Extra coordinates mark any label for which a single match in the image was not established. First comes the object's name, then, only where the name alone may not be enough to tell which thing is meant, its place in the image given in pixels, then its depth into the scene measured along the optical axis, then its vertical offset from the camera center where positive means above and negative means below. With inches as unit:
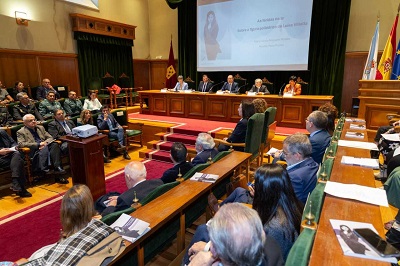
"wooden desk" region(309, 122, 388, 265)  44.4 -28.3
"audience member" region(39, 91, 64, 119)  226.4 -21.9
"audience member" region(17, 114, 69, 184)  157.8 -39.5
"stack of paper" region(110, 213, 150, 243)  57.5 -32.7
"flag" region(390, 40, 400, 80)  225.3 +15.8
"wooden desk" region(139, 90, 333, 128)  235.5 -22.2
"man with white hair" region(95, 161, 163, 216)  78.3 -33.5
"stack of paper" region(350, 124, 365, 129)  151.7 -23.8
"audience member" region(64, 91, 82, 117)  244.5 -22.5
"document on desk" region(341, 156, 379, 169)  88.3 -26.5
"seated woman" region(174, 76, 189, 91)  312.8 -4.1
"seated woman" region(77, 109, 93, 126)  193.9 -26.5
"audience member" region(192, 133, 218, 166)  123.5 -31.0
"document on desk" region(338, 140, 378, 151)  110.8 -25.7
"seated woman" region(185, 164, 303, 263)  54.1 -25.8
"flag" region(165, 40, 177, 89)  400.8 +12.5
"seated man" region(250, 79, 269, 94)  274.2 -4.8
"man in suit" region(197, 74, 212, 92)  313.0 -2.6
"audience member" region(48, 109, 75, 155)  178.5 -30.6
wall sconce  281.7 +66.5
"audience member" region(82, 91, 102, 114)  255.8 -21.2
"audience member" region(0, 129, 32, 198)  141.8 -45.3
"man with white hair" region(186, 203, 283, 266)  37.1 -21.4
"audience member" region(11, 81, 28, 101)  269.1 -8.3
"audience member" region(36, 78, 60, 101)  284.7 -9.5
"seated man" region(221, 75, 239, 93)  291.1 -3.3
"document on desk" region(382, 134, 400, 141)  130.8 -25.9
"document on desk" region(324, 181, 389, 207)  64.5 -27.5
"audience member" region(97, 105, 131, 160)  208.2 -34.7
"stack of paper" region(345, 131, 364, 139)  130.7 -25.1
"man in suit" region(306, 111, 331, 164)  117.3 -22.4
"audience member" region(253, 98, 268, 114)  177.6 -14.9
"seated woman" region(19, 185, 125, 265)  46.2 -29.6
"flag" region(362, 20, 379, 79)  243.0 +21.4
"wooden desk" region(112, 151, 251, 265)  62.9 -32.7
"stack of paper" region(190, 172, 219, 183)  88.4 -31.8
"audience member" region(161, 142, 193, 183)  101.8 -31.6
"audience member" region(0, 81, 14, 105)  252.6 -14.6
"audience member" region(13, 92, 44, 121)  213.2 -22.7
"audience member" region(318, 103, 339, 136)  137.1 -16.0
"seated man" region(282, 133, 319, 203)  77.5 -24.7
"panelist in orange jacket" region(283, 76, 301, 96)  262.8 -4.3
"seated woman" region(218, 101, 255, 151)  159.5 -26.0
